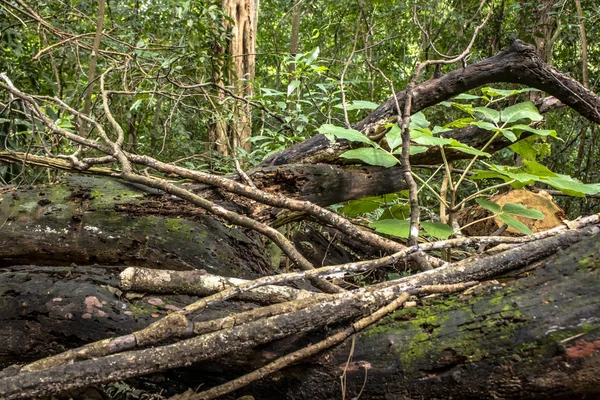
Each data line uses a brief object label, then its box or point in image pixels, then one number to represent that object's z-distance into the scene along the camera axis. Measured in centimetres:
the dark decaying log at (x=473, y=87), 228
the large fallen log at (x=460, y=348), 97
